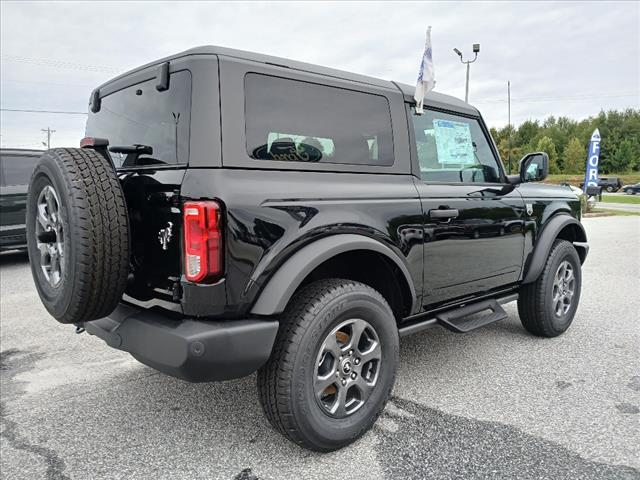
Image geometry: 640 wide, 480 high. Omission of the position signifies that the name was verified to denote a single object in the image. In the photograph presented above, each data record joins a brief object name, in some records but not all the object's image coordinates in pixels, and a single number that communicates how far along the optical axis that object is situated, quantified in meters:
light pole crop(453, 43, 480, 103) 23.53
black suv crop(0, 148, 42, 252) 7.51
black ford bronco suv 2.03
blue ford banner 17.58
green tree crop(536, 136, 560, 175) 58.97
